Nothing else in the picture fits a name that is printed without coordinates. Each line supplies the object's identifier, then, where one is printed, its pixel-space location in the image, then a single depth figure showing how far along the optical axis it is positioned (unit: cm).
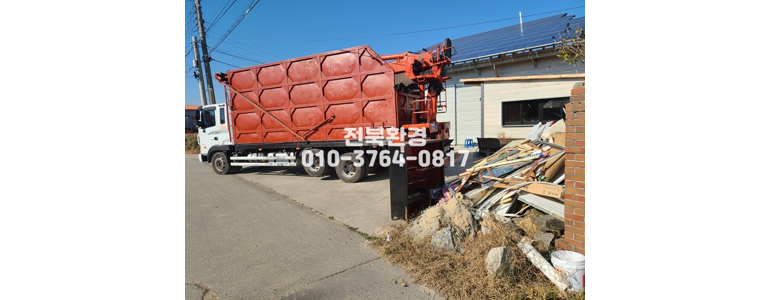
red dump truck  768
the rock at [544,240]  312
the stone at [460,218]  365
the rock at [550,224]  343
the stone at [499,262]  279
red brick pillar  277
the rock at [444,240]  347
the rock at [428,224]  378
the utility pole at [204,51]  1739
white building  1198
